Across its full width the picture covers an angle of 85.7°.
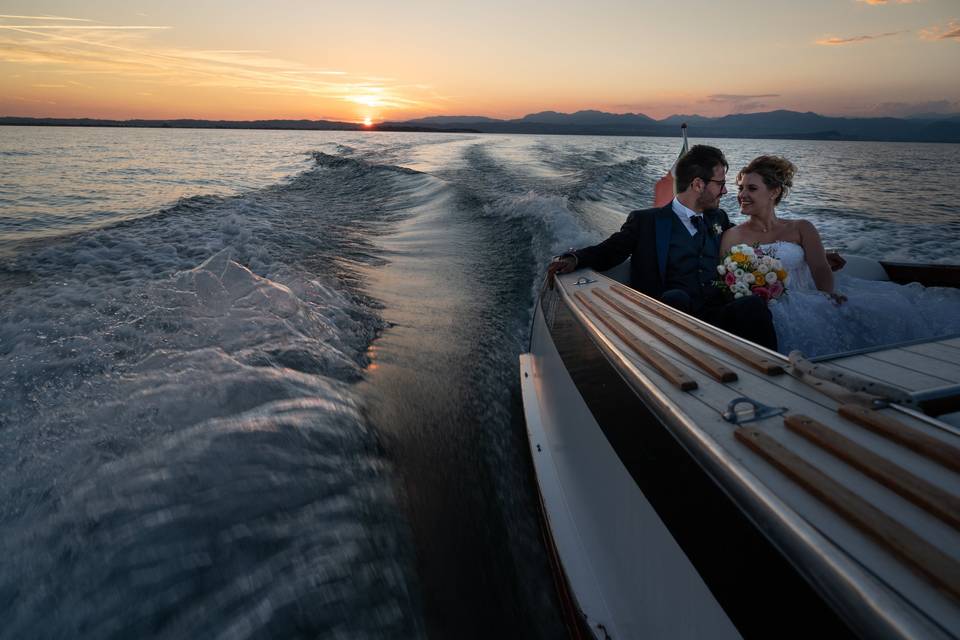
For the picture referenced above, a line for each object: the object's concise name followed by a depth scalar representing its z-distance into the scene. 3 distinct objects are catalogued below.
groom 3.51
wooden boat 0.88
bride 2.71
